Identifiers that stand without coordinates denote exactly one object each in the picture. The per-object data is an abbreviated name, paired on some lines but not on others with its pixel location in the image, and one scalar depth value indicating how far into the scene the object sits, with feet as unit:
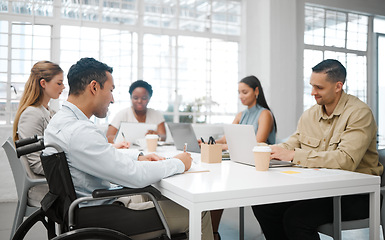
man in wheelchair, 4.61
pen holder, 6.74
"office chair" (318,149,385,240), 5.77
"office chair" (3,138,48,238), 7.11
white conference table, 4.12
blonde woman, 7.97
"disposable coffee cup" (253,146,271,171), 5.71
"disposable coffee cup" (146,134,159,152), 8.98
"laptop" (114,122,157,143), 10.23
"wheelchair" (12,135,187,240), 4.45
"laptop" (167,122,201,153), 8.97
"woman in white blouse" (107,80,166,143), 12.76
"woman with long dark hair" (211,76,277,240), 10.55
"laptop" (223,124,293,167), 6.11
